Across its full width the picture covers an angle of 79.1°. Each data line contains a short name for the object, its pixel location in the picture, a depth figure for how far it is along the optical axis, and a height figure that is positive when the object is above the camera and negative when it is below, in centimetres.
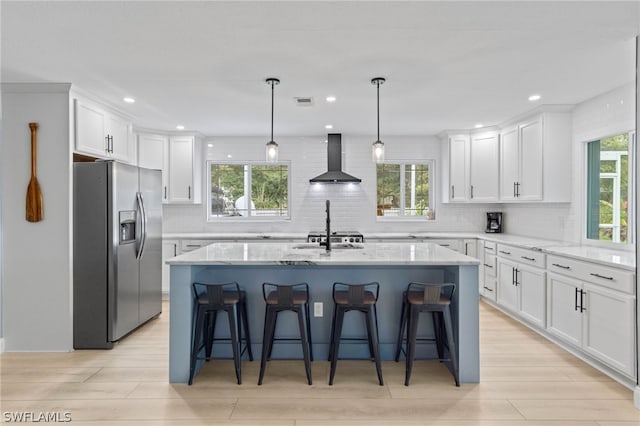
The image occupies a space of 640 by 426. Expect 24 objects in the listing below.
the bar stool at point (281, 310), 278 -72
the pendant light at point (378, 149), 329 +53
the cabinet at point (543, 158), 430 +62
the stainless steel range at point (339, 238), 511 -35
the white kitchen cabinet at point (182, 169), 562 +62
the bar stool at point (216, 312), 281 -77
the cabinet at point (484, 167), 527 +62
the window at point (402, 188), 610 +38
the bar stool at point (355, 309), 277 -73
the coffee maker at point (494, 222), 569 -15
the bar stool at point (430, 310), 279 -72
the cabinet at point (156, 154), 548 +82
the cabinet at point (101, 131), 363 +83
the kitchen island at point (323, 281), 285 -57
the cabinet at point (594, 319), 271 -85
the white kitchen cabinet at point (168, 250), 529 -53
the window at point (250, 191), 611 +32
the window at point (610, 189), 355 +23
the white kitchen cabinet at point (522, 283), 377 -76
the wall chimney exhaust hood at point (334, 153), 578 +88
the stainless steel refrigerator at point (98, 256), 353 -41
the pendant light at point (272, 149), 334 +54
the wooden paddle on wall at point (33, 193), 342 +16
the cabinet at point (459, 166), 561 +67
